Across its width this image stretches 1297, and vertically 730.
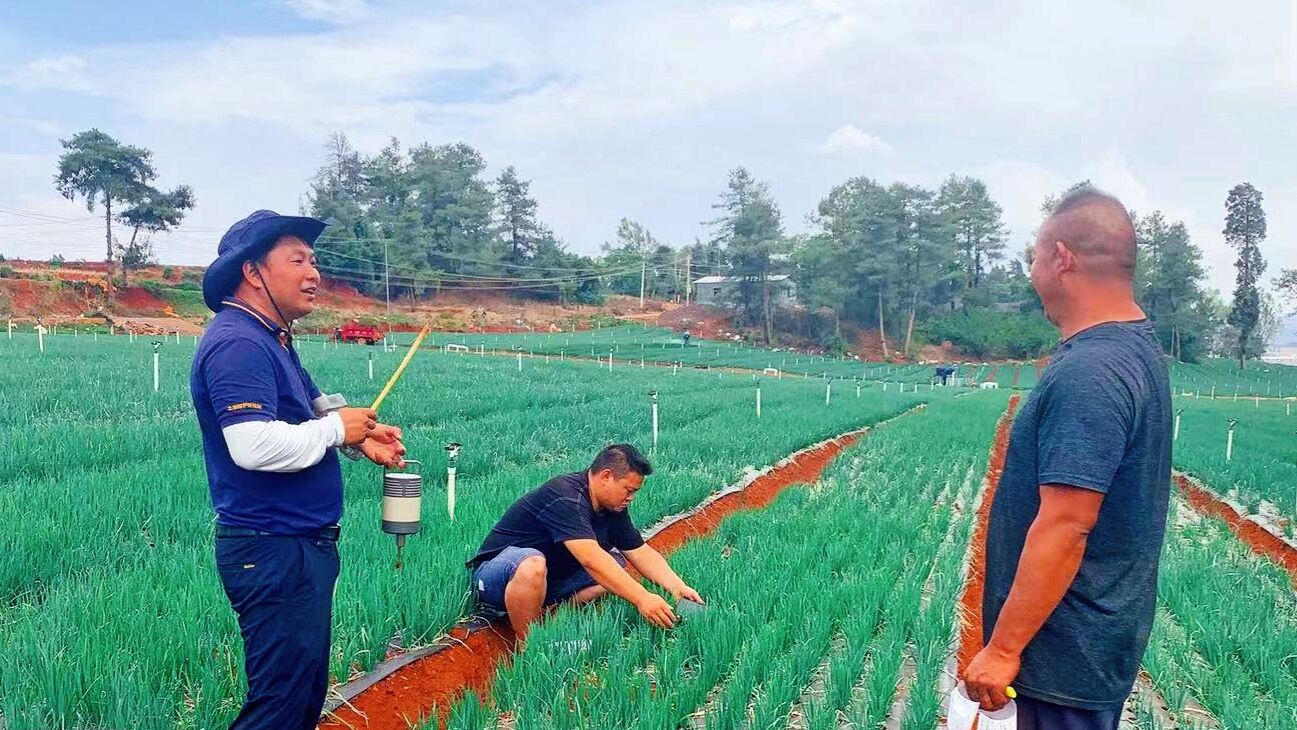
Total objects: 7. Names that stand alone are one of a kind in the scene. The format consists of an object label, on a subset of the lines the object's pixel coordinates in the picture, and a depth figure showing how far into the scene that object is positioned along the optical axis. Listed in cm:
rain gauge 380
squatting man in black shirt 397
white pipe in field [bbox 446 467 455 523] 561
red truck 3738
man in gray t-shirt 192
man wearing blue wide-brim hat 232
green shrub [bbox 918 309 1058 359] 5569
